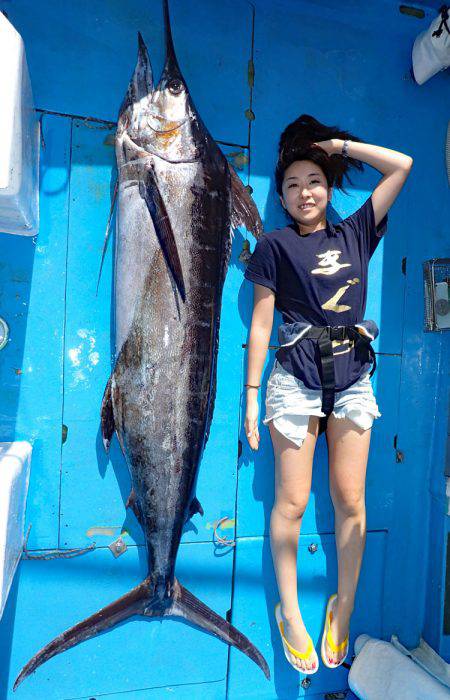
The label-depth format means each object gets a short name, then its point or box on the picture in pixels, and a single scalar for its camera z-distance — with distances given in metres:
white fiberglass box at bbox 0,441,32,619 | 1.81
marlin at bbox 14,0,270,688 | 2.18
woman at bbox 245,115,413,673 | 2.39
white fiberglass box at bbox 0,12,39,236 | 1.59
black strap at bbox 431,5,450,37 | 2.62
